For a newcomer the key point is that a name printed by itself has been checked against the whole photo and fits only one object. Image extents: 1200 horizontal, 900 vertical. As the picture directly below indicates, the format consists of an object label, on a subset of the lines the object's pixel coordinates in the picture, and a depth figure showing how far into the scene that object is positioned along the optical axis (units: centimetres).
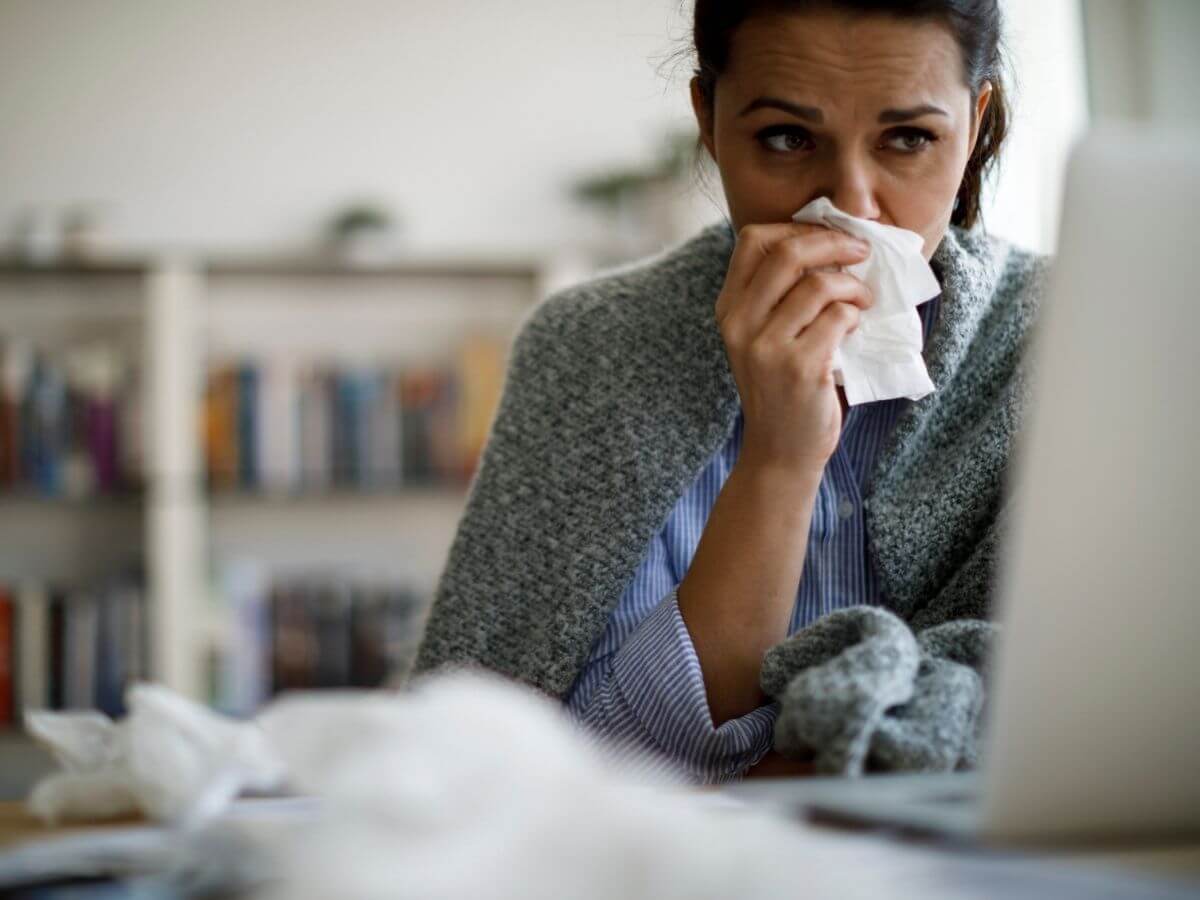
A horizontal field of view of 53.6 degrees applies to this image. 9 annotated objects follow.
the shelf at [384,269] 271
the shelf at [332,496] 272
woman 93
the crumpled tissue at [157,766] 45
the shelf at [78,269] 262
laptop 40
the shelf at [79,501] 266
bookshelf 259
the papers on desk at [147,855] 37
